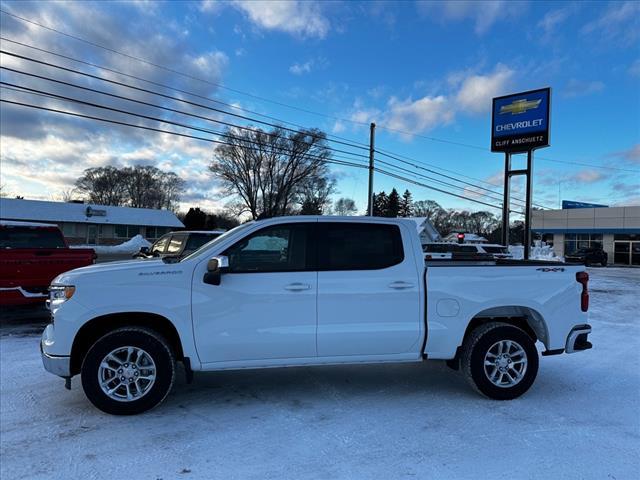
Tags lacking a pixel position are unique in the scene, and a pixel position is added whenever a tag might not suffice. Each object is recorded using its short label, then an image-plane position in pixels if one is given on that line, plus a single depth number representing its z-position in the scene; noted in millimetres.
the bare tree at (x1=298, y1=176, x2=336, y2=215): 61250
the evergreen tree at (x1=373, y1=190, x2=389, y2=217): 92462
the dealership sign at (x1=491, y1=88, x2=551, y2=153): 23812
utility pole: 26344
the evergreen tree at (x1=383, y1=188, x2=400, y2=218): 94188
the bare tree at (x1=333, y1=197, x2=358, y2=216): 82844
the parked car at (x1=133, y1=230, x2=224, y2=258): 11852
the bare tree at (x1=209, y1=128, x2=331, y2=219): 59031
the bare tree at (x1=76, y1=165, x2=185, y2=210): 82688
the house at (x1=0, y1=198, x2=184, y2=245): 49875
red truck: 8094
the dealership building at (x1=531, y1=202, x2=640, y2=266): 41697
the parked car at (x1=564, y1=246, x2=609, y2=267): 37394
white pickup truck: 4207
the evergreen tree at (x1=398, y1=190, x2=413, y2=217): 99125
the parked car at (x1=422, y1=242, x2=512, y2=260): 19961
